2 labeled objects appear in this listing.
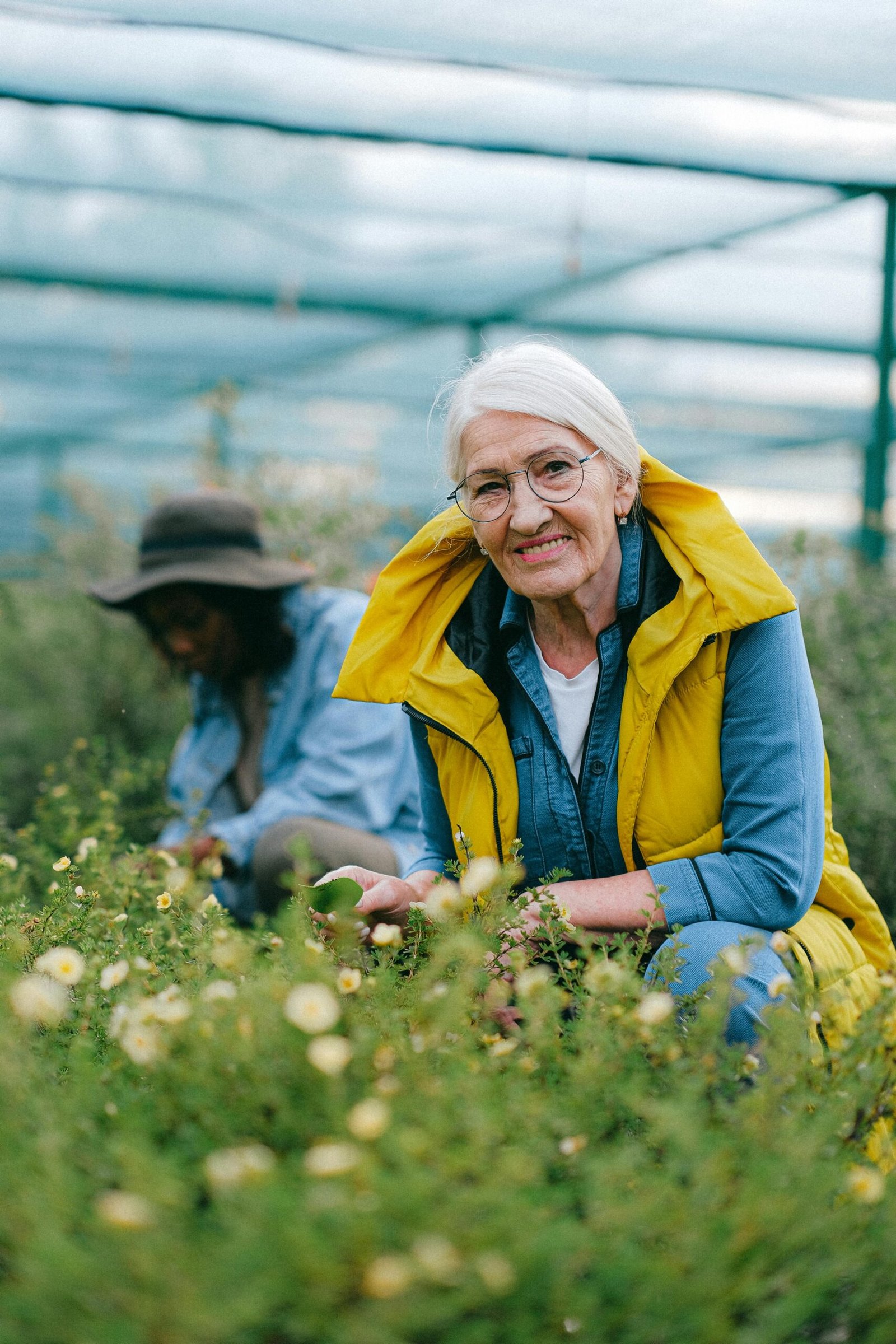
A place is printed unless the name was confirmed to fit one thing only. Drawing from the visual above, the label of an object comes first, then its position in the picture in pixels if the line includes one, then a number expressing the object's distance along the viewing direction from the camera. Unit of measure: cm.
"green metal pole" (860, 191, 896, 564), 511
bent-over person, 280
